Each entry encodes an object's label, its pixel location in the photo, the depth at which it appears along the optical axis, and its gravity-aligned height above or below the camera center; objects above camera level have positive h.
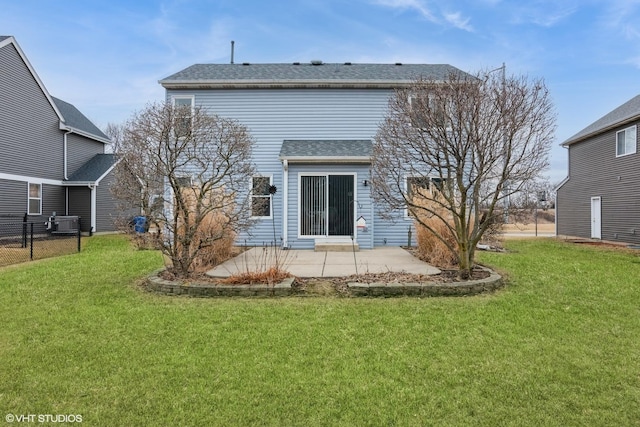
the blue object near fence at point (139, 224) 7.14 -0.18
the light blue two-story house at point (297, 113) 13.01 +3.74
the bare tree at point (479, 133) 6.81 +1.55
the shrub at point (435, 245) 8.74 -0.73
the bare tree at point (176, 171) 6.84 +0.86
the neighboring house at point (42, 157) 15.94 +2.86
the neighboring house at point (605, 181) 15.66 +1.66
